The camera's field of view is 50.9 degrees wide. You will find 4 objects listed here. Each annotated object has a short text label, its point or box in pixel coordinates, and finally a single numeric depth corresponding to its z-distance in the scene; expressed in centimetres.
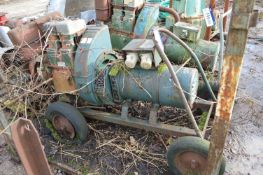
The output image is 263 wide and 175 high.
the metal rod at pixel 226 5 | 501
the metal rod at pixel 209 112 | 299
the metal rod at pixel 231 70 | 167
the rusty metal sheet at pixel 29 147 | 141
